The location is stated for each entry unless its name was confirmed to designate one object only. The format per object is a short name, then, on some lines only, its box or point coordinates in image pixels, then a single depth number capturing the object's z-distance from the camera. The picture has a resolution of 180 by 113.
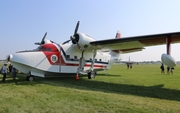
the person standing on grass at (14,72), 13.20
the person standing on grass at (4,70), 12.33
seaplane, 11.58
